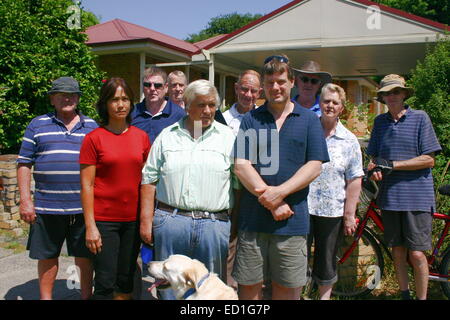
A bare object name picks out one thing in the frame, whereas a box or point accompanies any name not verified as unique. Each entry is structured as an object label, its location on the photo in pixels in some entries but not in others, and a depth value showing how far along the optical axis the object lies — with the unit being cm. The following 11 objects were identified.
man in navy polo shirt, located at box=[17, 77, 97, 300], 332
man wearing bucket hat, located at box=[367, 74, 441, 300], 344
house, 1013
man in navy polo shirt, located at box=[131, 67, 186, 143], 371
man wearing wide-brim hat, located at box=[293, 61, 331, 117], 377
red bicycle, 388
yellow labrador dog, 254
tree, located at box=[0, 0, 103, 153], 654
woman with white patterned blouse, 327
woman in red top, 293
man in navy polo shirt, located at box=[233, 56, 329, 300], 274
